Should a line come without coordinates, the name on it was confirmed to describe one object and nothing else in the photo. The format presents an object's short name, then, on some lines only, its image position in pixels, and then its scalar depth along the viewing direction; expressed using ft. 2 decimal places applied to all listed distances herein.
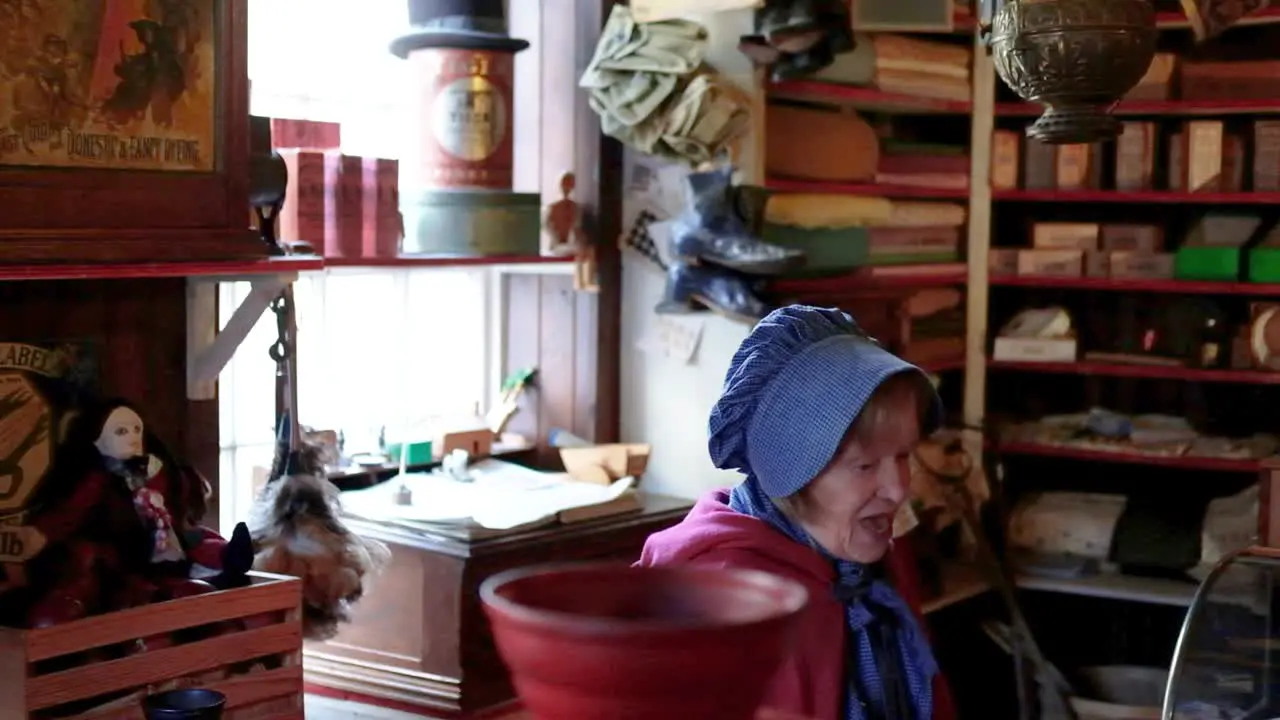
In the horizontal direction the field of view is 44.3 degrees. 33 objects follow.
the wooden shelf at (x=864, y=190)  11.66
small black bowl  4.77
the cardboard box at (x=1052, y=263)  13.60
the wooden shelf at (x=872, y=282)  11.36
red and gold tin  10.10
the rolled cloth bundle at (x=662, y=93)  10.58
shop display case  9.03
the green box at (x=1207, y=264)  13.06
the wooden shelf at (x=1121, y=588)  12.71
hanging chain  7.82
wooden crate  6.05
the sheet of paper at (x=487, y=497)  9.46
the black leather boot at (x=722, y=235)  10.66
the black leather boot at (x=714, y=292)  10.81
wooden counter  9.09
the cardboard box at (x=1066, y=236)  13.62
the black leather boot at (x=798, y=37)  10.54
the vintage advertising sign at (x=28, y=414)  6.96
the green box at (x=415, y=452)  10.50
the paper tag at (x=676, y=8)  10.30
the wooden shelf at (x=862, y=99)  11.70
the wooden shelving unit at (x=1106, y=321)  13.07
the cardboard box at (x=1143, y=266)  13.35
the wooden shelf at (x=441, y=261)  9.40
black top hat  10.02
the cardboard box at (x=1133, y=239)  13.48
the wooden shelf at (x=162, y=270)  6.36
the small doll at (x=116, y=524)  6.58
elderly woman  6.09
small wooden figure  10.93
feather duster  7.52
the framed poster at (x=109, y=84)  6.54
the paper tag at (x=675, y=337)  11.29
